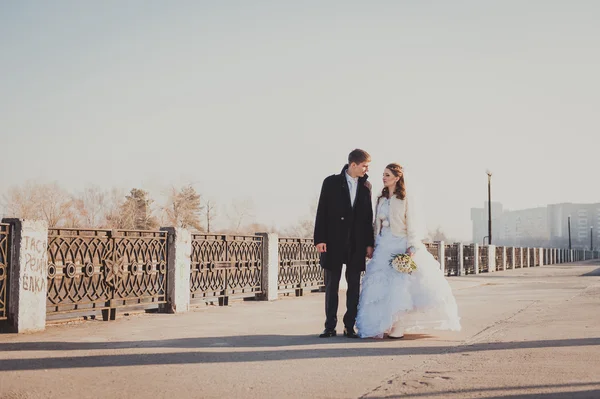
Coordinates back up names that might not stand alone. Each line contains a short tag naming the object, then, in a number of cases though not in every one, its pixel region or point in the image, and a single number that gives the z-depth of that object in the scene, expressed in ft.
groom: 27.94
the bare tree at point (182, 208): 276.41
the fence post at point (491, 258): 143.54
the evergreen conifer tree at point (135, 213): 254.88
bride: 27.20
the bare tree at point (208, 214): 288.92
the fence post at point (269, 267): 52.54
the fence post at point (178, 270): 40.52
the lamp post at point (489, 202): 159.22
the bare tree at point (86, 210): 252.42
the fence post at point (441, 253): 103.09
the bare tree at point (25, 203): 220.43
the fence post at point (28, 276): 29.45
